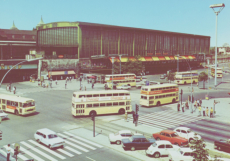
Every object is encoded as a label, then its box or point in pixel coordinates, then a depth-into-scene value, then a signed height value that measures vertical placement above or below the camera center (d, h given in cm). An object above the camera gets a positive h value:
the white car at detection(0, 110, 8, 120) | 3528 -675
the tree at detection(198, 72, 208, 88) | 7213 -221
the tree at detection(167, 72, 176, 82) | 7756 -214
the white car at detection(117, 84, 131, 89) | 6718 -492
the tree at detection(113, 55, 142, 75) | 8281 +34
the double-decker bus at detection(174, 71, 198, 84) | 7856 -277
